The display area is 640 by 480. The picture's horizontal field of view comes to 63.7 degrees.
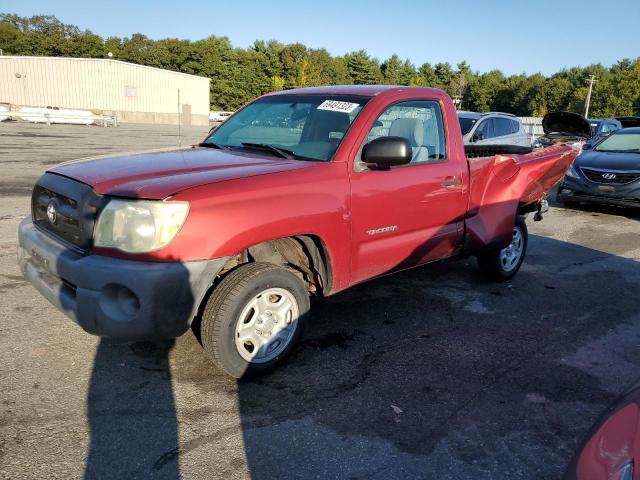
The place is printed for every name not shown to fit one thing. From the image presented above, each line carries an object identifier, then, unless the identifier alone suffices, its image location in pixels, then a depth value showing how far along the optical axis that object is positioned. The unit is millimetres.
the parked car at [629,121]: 19031
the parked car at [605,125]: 16561
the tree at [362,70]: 89250
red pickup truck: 2783
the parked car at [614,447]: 1354
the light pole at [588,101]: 64438
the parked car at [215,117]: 59503
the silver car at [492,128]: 11133
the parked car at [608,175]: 9125
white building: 45500
